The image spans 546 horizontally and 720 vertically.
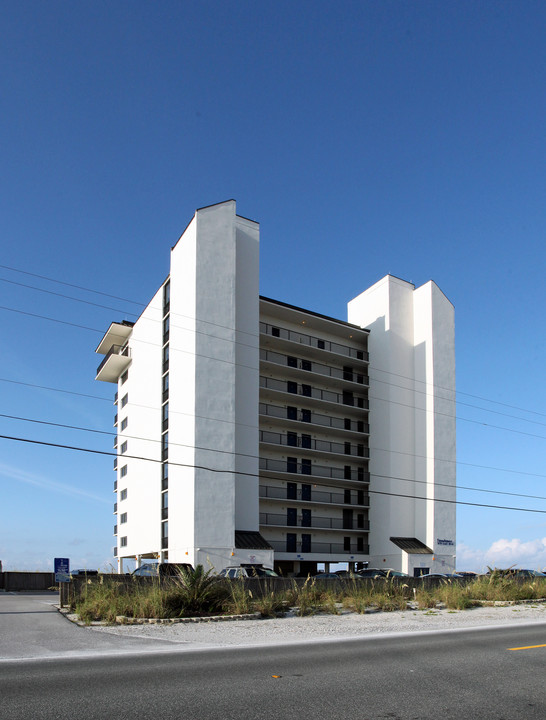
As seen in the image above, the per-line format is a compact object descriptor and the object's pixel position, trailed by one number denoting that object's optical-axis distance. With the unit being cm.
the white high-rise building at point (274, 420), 4259
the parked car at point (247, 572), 2964
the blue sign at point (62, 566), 3023
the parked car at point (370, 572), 3916
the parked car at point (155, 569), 2714
